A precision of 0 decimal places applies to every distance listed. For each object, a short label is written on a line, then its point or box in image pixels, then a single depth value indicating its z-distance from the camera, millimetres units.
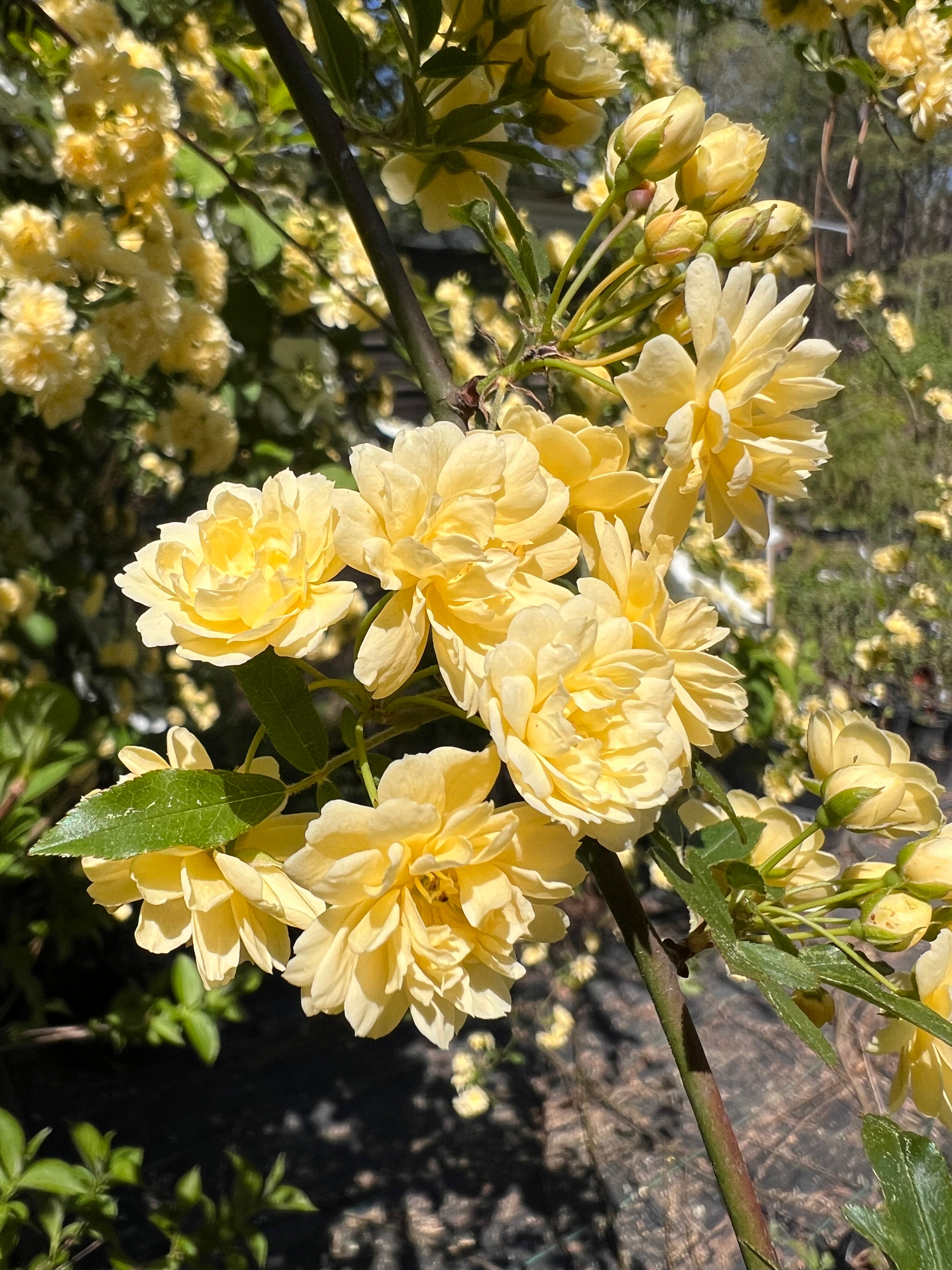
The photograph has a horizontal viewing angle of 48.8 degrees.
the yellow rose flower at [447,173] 145
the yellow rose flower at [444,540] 98
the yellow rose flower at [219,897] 106
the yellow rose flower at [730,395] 105
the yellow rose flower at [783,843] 147
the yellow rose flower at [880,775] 145
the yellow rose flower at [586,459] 109
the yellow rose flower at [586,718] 94
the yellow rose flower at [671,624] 105
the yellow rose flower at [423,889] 97
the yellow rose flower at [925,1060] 135
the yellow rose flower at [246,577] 103
